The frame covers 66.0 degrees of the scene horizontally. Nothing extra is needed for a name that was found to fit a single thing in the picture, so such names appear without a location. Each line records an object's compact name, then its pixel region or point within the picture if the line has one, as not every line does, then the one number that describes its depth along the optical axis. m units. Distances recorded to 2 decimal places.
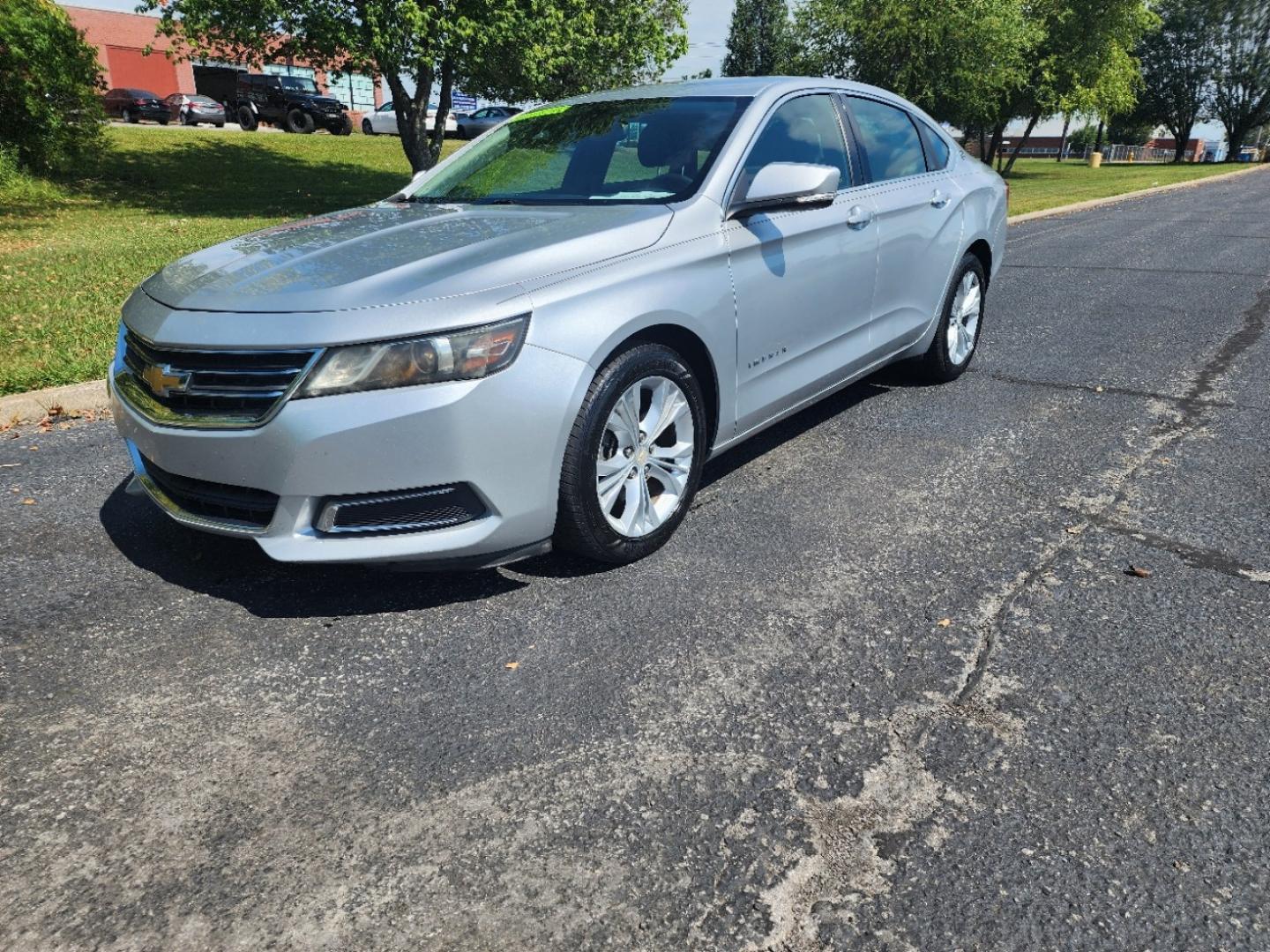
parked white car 37.62
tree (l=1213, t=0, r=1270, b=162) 61.41
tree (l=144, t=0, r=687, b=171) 15.05
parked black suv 33.03
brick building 50.41
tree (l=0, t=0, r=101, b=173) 16.03
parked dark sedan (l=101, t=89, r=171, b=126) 32.69
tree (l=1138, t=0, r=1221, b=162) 61.94
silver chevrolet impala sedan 2.83
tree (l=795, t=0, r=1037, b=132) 27.75
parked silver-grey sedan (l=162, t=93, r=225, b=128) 32.72
